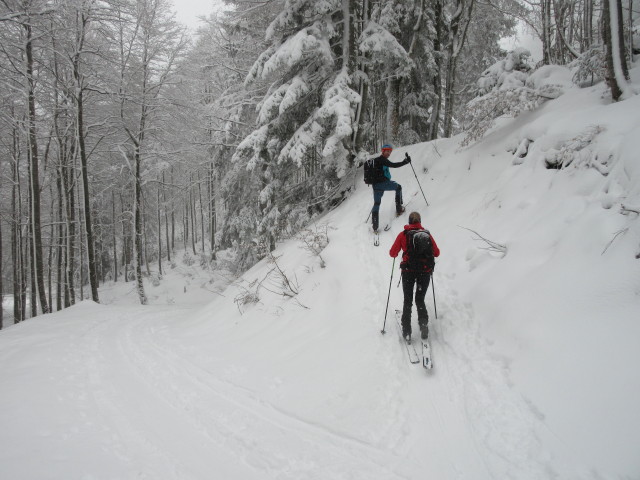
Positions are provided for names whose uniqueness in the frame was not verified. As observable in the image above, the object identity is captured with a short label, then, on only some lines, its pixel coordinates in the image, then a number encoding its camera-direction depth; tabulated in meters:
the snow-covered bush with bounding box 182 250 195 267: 28.30
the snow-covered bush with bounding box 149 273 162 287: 23.81
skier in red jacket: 5.13
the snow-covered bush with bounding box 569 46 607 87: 6.88
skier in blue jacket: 8.57
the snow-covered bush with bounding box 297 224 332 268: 8.42
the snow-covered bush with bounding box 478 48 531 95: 8.69
